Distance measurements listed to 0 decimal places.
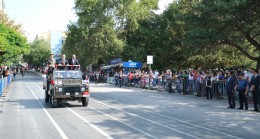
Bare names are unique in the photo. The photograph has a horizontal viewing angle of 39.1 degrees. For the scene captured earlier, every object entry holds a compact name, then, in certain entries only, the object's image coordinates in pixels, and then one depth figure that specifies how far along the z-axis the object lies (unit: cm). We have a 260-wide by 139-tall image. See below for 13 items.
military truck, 1798
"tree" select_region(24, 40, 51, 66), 13562
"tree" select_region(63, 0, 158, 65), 6328
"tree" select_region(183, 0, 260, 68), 2567
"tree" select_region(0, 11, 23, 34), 5336
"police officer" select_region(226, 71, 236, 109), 1790
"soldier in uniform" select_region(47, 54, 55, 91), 1985
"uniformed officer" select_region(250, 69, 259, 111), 1656
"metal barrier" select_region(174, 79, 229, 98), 2280
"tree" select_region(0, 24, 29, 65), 3526
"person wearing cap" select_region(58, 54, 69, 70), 2039
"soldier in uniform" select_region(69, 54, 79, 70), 2047
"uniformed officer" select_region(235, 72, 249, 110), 1721
